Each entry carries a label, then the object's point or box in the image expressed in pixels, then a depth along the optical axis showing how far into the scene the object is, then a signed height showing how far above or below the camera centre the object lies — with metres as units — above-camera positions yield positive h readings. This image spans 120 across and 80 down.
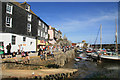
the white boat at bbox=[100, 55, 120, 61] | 23.30 -4.02
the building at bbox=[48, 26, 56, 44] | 41.91 +2.77
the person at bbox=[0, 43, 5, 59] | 13.67 -1.82
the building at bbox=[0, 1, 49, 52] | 16.86 +2.81
